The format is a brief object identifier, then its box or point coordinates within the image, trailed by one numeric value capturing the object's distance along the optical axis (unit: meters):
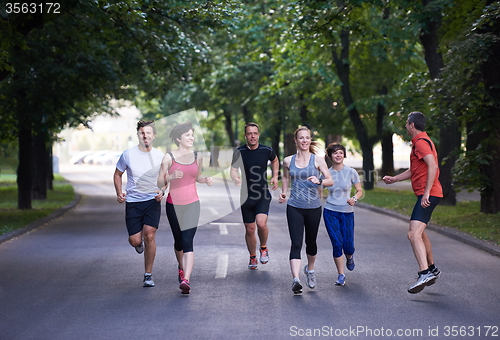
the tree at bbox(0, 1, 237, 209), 16.53
